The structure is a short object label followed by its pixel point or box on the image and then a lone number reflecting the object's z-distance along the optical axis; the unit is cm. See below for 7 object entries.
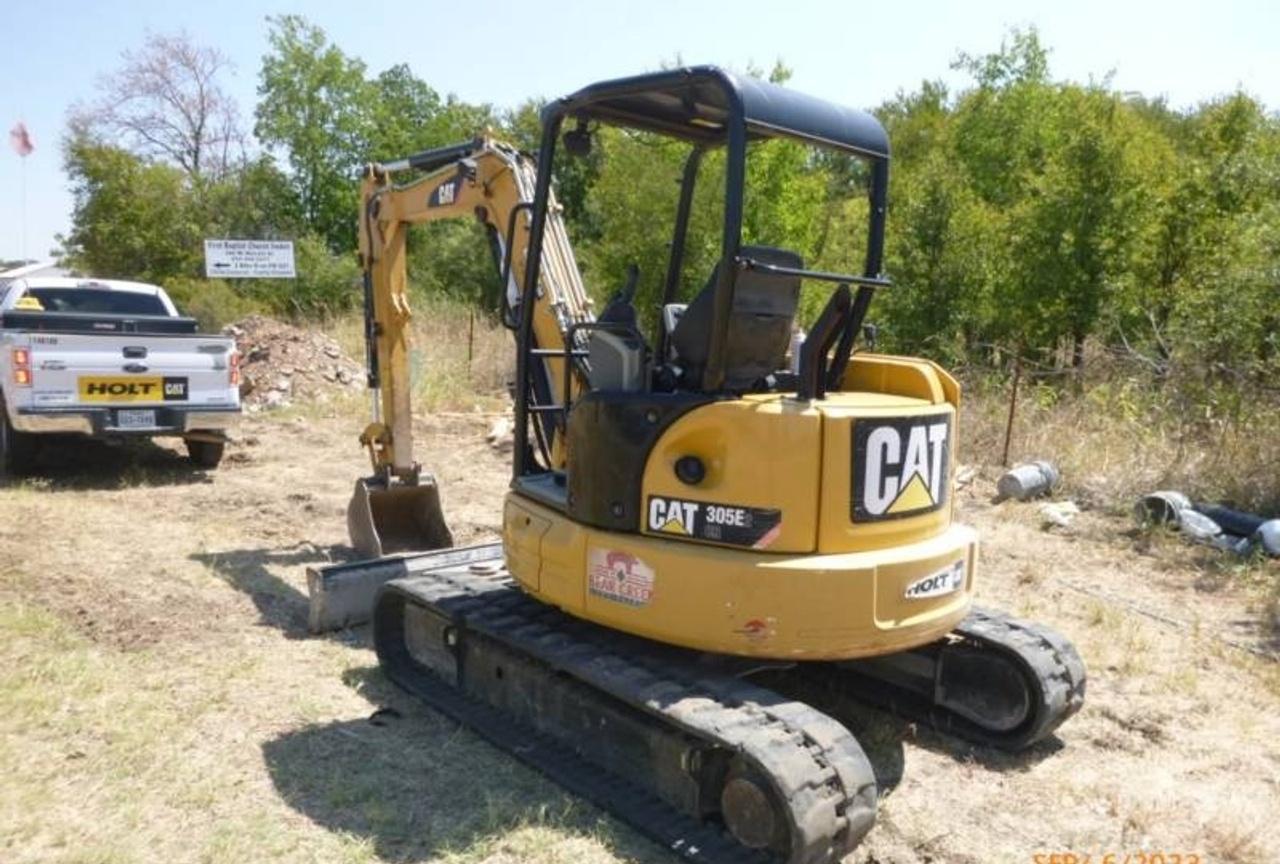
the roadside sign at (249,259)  1723
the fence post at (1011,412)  1042
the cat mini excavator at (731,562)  382
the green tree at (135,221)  2569
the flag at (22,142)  2209
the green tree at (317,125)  2884
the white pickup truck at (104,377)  922
